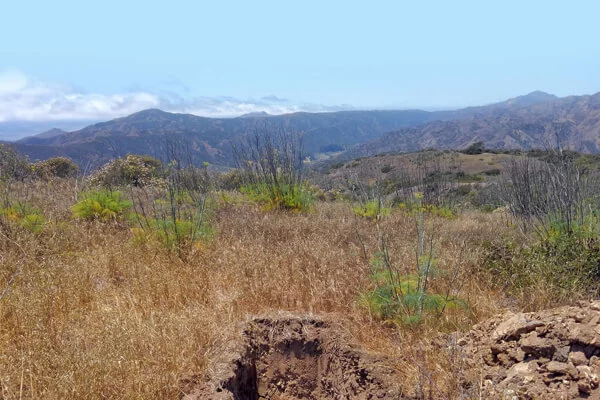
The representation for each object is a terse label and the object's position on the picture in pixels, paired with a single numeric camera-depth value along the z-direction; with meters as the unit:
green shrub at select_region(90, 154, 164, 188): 8.27
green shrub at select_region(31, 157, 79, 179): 14.12
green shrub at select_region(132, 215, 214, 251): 4.57
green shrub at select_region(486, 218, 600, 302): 3.43
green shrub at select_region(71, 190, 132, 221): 5.72
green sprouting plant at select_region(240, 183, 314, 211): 7.49
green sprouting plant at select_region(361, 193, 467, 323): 3.18
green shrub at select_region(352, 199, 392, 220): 6.51
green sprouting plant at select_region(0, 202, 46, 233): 4.62
